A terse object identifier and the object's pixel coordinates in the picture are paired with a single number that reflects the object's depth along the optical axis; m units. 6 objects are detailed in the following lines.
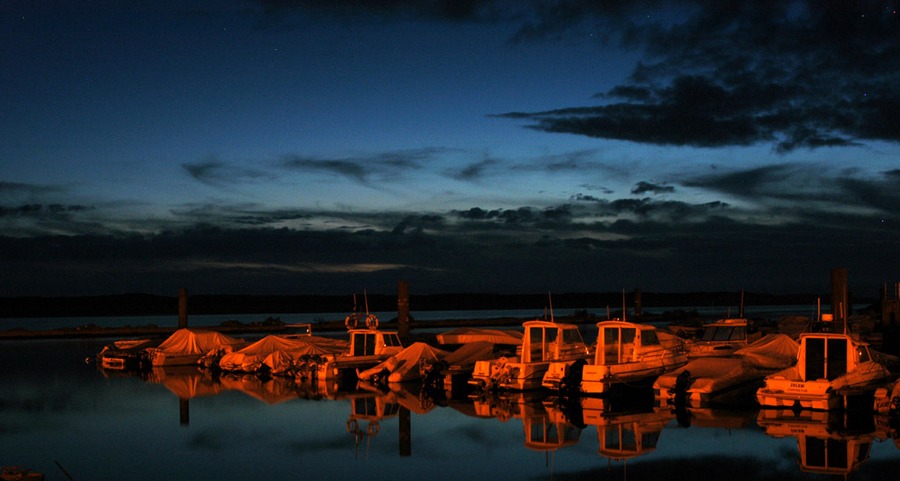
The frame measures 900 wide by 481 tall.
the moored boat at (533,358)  31.58
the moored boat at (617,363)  29.39
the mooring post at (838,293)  32.15
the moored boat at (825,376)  25.38
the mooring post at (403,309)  46.78
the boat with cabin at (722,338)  36.25
